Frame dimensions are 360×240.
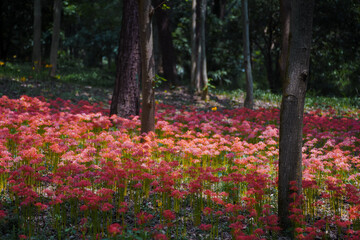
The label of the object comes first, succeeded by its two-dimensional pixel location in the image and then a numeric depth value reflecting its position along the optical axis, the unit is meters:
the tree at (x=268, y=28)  21.30
